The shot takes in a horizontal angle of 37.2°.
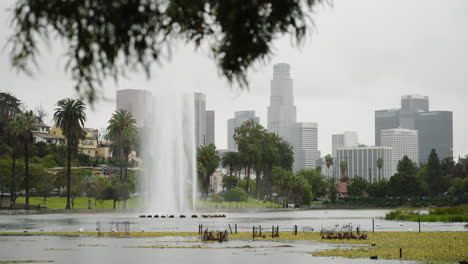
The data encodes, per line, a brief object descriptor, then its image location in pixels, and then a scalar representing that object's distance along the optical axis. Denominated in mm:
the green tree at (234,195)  172875
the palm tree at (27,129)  133000
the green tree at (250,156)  193625
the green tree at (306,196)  193225
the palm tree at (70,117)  145625
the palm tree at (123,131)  163625
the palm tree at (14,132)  134000
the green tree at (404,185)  193875
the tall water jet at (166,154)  123806
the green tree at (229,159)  194750
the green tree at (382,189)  197875
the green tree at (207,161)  168412
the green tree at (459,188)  187125
